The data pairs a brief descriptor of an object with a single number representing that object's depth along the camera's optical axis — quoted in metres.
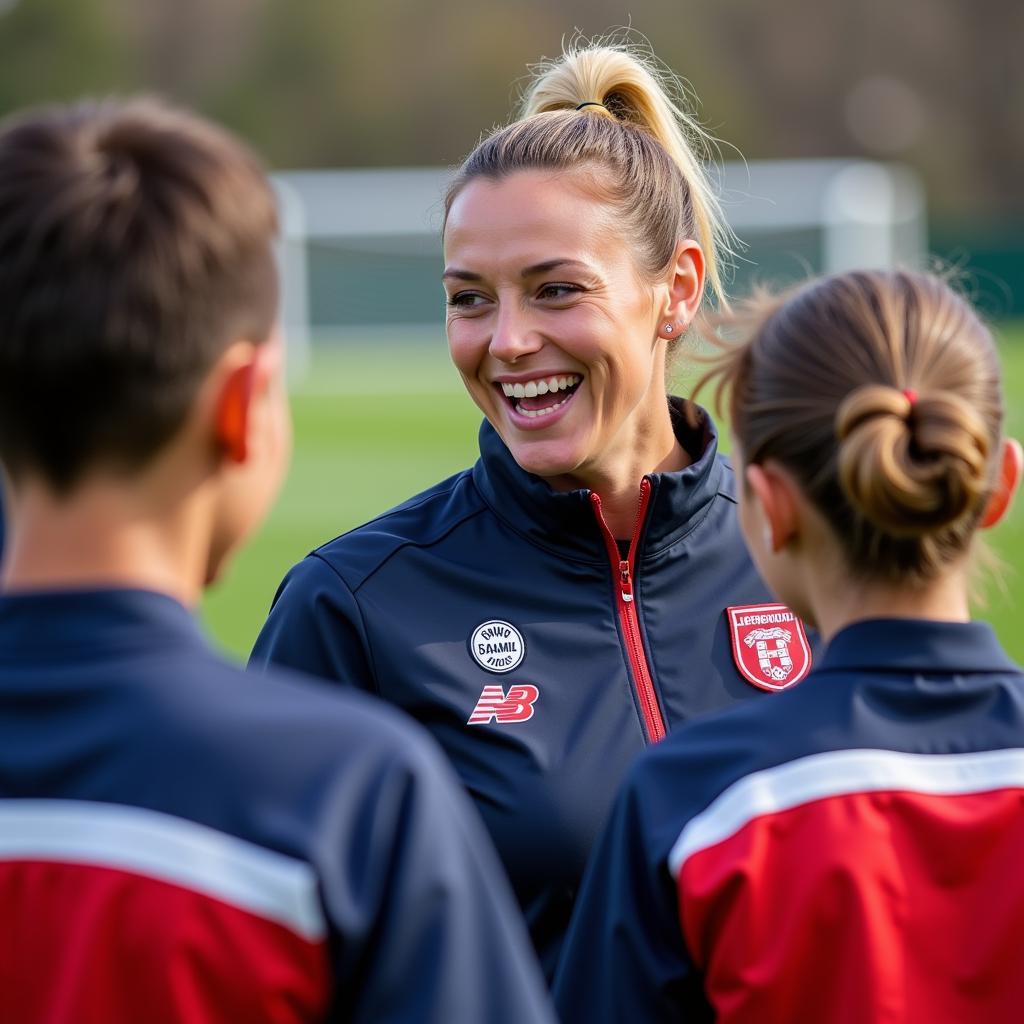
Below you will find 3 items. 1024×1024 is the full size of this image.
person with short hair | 3.23
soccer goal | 54.41
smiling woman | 5.66
